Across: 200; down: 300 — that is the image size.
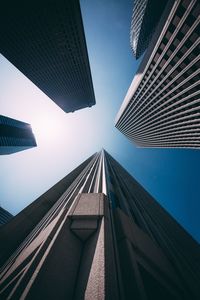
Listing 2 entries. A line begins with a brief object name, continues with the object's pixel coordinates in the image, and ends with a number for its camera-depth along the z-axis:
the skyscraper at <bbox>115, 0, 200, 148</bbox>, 20.62
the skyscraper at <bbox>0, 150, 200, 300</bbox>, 2.52
